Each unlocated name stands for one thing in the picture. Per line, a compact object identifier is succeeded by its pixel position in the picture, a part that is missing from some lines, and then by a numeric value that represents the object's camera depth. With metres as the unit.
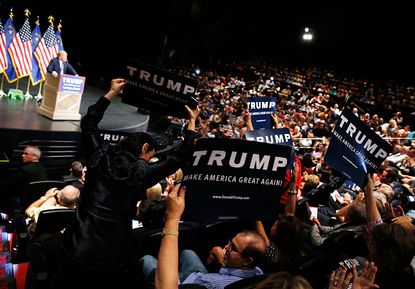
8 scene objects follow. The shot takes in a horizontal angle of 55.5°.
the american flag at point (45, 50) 9.16
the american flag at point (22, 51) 8.78
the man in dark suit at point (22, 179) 4.26
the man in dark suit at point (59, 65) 7.57
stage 6.34
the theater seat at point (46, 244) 2.55
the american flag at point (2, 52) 8.54
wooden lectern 7.36
